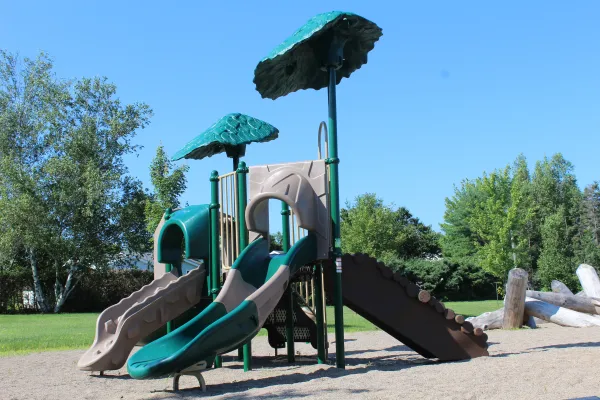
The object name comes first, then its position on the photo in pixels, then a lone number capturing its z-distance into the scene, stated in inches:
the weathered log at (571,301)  653.3
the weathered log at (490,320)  603.5
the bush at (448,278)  1445.6
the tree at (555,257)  1576.0
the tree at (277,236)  1910.3
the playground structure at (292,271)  327.0
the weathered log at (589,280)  681.2
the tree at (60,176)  1150.6
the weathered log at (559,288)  689.2
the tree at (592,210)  1930.4
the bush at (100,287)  1242.6
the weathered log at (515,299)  568.7
